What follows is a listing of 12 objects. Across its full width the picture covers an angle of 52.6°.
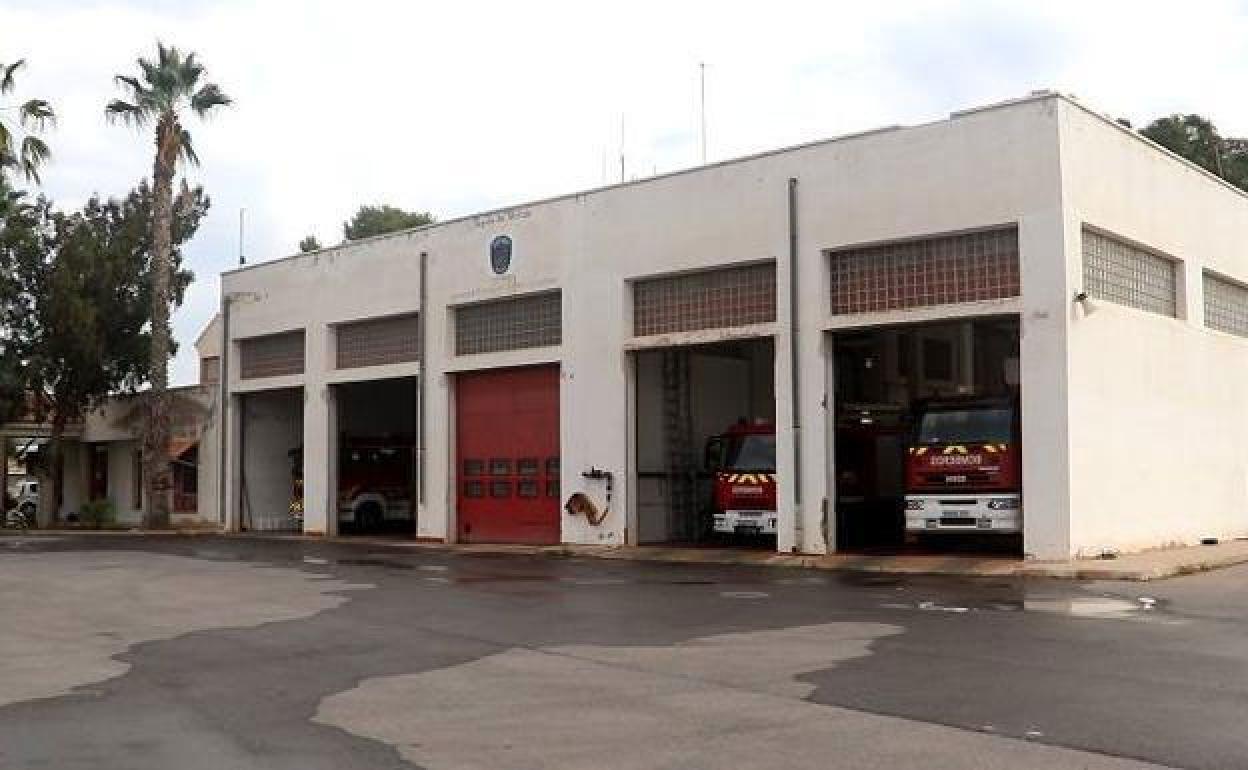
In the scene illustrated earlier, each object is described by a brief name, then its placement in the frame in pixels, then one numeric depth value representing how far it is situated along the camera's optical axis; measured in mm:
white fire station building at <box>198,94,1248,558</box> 20750
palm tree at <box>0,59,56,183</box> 18641
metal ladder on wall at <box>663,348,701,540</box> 27609
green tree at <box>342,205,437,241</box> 72125
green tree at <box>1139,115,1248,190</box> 47938
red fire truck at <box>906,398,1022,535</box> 20922
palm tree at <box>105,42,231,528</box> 36812
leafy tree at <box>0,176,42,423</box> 39188
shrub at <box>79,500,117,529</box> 41125
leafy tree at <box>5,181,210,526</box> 39406
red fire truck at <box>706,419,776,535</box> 24078
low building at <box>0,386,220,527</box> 38344
